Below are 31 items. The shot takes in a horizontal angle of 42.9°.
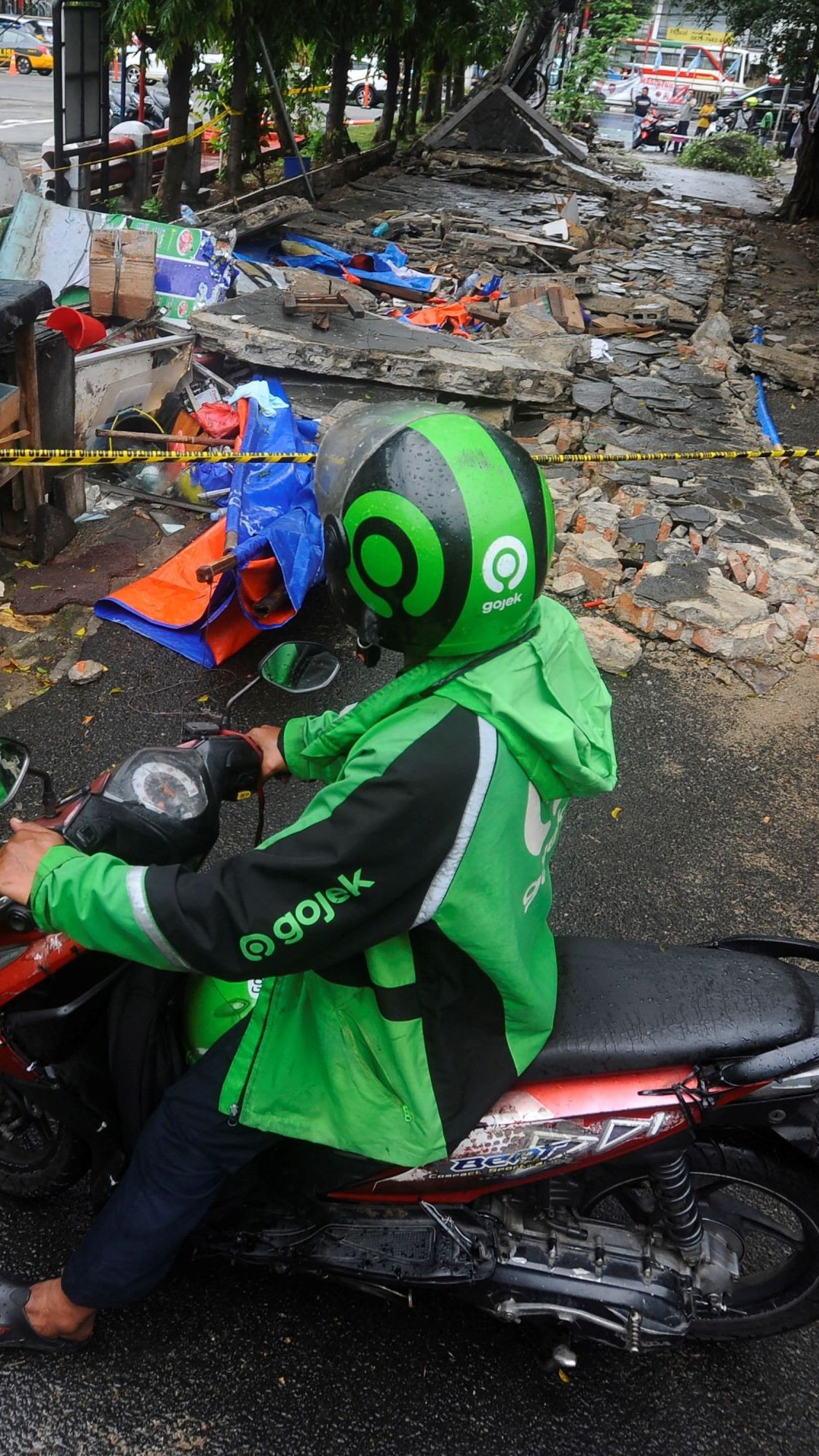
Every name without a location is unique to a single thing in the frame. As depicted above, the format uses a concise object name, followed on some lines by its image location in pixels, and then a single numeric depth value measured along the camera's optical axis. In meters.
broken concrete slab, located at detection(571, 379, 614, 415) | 8.12
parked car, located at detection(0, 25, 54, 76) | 29.78
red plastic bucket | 6.20
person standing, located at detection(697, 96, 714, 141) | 34.44
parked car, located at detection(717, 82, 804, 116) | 36.51
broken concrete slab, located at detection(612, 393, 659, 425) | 8.10
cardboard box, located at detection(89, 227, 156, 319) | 7.65
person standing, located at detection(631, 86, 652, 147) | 34.56
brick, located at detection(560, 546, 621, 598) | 5.45
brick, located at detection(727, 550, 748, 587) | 5.62
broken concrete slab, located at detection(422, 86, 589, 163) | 21.23
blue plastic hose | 8.30
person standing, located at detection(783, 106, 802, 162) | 32.94
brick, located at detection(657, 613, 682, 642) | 5.16
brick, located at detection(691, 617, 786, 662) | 5.04
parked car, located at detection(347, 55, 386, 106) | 31.83
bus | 40.62
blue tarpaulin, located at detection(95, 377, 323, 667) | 4.43
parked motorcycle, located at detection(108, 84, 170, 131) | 18.36
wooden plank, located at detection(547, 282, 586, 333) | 9.81
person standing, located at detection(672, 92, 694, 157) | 32.47
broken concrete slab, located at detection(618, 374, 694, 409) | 8.55
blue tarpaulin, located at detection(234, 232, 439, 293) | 10.71
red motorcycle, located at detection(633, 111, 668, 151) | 31.73
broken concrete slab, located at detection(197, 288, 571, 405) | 7.26
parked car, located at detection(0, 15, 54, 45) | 30.34
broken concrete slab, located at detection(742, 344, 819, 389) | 9.95
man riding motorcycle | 1.58
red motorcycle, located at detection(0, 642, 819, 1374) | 1.89
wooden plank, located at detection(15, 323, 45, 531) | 4.94
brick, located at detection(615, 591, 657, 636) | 5.21
